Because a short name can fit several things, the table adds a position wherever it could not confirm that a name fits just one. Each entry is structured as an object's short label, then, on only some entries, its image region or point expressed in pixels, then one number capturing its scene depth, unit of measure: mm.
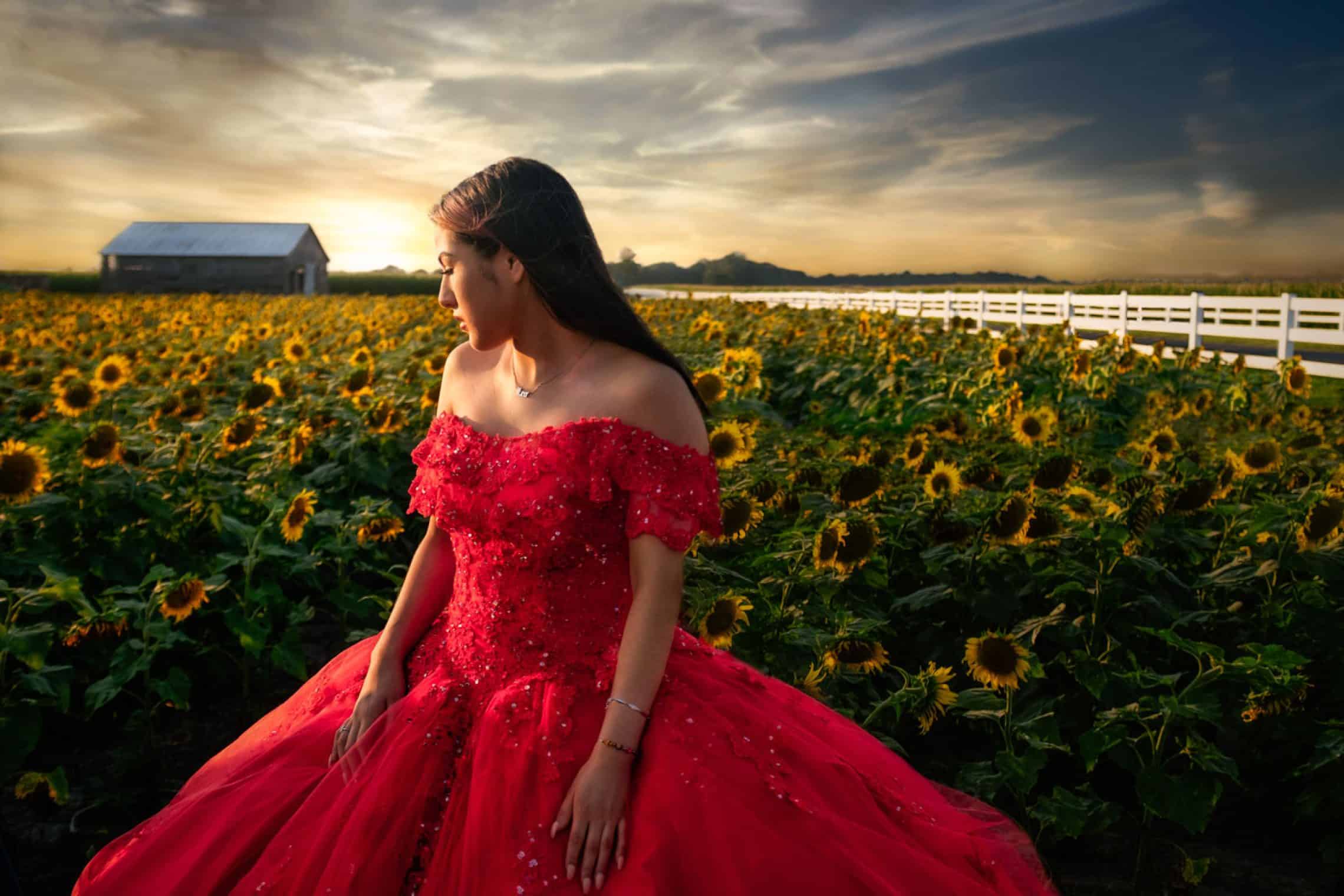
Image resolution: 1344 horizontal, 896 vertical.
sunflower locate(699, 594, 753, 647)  2746
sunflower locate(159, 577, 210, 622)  3172
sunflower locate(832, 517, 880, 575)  2977
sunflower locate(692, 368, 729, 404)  4301
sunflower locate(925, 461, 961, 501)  3445
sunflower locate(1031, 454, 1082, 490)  3336
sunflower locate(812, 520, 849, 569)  2965
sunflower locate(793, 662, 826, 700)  2654
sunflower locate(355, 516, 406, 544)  3754
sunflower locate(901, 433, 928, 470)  3695
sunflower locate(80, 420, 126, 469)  3906
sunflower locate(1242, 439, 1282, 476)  3850
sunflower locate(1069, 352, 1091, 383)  6078
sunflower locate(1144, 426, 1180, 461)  4020
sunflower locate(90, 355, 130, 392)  5617
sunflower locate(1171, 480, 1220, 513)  3326
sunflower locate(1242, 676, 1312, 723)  2648
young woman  1585
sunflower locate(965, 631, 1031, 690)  2623
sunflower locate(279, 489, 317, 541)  3621
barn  48375
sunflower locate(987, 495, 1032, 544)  3020
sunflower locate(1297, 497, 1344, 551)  3043
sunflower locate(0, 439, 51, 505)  3588
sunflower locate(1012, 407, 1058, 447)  4340
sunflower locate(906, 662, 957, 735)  2512
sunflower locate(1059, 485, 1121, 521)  3164
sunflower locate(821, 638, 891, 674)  2676
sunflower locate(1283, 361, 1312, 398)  5617
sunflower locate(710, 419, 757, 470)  3650
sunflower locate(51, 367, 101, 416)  4891
